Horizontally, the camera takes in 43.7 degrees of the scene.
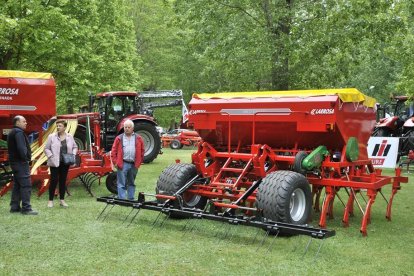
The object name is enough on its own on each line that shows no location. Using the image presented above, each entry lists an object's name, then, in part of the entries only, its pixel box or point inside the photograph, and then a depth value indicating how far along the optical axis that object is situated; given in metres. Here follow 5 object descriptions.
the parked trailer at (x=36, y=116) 10.31
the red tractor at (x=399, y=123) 16.94
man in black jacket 8.25
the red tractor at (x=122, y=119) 16.94
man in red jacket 8.89
